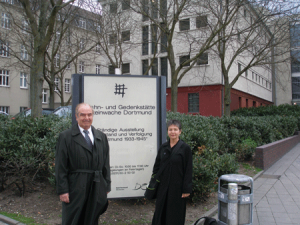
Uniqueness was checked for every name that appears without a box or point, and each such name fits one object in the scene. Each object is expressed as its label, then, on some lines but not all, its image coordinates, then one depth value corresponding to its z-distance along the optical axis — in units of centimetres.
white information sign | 475
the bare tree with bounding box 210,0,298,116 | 1291
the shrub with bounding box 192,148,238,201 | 544
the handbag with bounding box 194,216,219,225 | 402
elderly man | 325
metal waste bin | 396
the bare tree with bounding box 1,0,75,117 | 928
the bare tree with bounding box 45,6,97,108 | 1498
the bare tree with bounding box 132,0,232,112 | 1398
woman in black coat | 381
